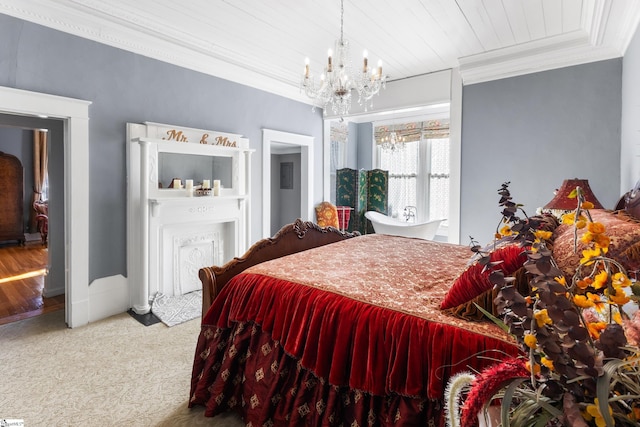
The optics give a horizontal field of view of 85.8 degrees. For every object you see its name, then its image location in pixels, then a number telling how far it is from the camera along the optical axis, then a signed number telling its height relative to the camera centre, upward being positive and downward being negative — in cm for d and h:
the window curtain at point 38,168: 732 +62
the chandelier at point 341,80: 265 +94
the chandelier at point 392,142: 675 +113
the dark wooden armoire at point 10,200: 678 -7
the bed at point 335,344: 135 -65
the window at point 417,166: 641 +65
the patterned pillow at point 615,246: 124 -18
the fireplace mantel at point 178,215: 337 -18
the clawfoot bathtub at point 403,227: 533 -45
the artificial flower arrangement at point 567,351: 51 -24
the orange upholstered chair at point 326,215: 551 -26
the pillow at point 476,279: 138 -33
